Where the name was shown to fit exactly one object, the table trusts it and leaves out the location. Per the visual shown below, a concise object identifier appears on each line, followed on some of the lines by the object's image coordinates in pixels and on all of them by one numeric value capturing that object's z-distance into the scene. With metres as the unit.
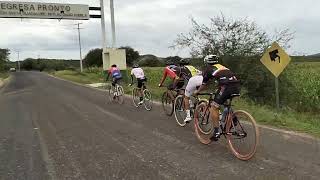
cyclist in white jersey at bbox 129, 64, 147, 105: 17.06
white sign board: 38.44
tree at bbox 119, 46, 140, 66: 111.06
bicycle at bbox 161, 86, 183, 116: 13.80
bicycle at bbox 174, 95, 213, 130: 11.76
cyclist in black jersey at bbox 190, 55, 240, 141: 8.66
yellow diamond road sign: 13.44
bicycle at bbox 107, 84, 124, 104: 19.90
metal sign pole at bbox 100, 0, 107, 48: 39.78
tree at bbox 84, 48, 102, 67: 111.09
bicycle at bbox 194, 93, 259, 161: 7.91
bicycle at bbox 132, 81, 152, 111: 16.67
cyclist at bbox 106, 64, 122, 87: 19.83
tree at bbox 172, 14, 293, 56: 20.84
